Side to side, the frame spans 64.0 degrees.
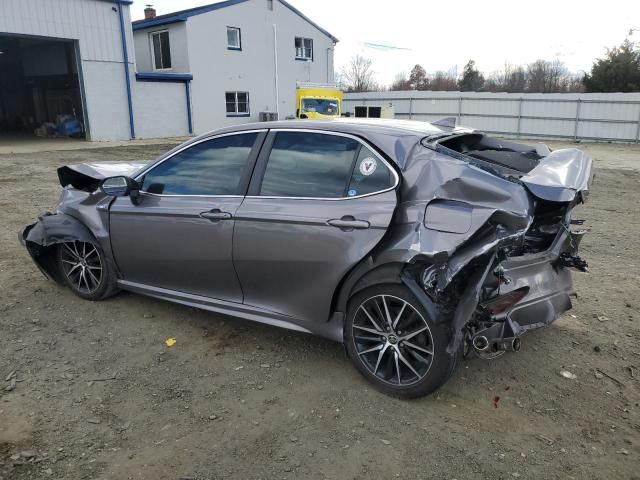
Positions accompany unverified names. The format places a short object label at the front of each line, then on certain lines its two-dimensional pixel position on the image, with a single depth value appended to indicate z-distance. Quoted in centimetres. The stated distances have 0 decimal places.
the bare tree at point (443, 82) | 5990
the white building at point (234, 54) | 2575
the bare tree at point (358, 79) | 5895
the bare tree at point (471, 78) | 5634
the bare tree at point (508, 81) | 5594
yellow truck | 1923
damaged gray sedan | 299
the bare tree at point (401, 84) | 6377
